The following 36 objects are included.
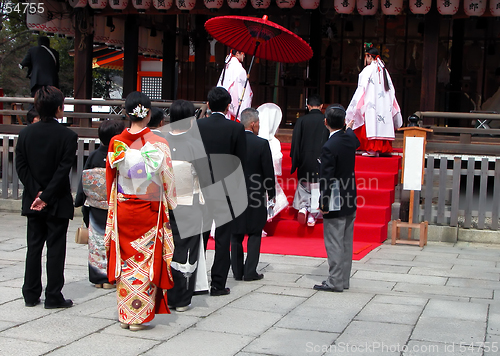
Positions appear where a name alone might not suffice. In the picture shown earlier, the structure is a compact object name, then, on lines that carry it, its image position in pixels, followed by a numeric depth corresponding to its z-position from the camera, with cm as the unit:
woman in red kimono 405
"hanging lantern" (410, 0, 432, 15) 965
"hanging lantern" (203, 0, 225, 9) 1075
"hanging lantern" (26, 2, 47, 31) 1149
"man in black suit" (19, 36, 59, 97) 1020
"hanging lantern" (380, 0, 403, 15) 1009
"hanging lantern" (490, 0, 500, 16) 960
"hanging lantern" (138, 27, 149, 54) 1423
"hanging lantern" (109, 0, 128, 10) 1097
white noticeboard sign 753
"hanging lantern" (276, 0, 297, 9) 1066
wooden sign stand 759
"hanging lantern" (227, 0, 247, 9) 1069
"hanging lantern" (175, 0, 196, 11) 1085
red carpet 731
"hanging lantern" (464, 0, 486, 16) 959
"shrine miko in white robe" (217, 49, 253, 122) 833
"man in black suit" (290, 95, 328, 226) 776
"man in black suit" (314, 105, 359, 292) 519
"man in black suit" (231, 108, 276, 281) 561
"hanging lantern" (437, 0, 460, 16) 950
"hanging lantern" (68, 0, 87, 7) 1102
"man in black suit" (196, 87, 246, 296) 511
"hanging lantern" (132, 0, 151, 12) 1091
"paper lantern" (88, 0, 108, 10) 1097
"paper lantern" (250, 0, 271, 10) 1068
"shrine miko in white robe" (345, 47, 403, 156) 871
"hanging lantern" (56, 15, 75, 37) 1194
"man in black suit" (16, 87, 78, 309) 448
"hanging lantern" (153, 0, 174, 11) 1084
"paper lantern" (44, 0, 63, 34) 1138
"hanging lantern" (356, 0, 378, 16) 1030
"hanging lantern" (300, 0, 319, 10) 1072
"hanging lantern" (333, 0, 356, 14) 1038
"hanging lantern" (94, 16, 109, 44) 1293
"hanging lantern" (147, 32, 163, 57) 1468
